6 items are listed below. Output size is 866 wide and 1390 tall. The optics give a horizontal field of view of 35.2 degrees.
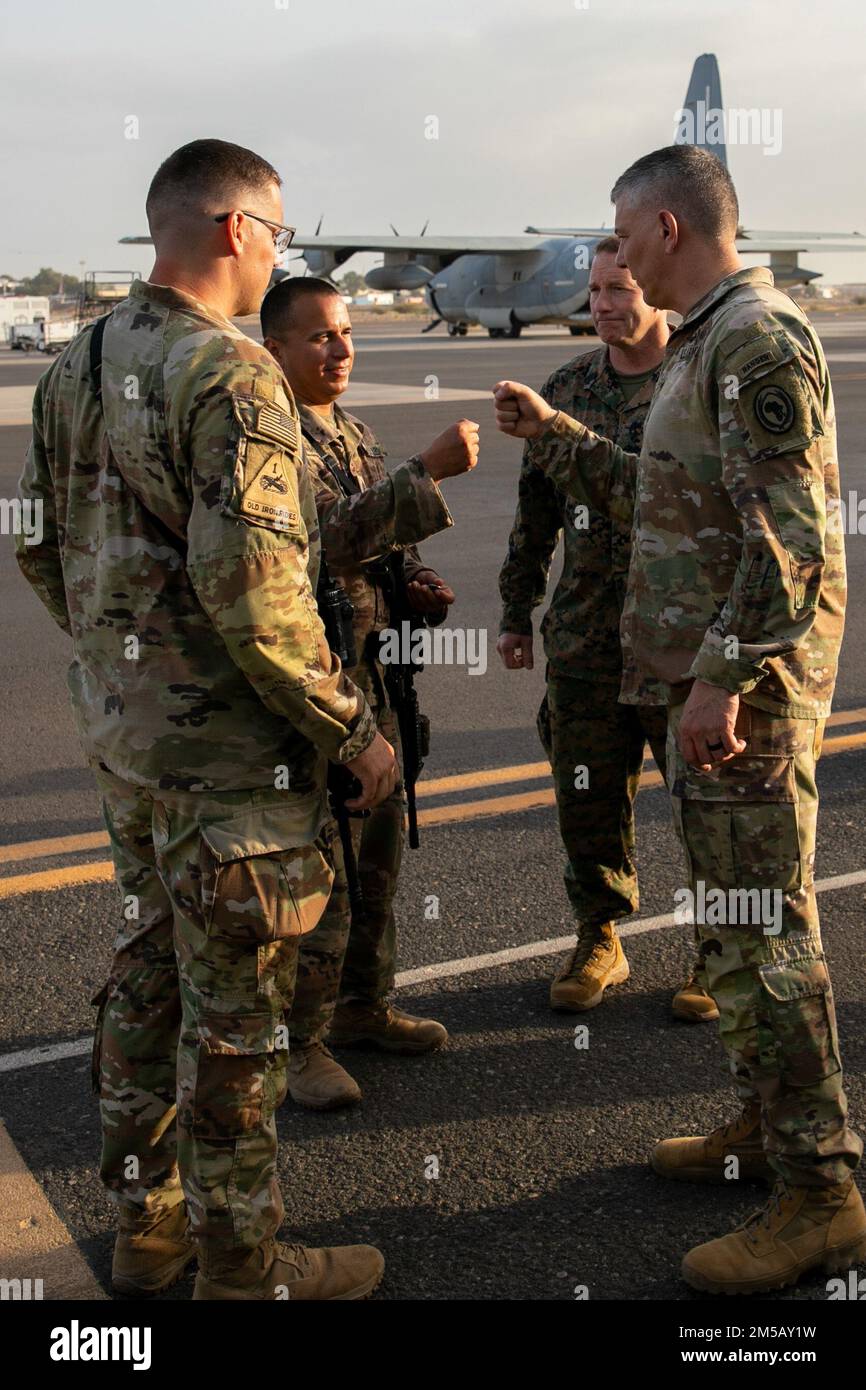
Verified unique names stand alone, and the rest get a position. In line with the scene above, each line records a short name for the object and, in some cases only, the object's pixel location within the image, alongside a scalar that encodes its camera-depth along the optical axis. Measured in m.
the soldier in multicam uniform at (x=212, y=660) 2.45
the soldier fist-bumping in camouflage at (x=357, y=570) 3.41
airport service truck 49.88
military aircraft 46.31
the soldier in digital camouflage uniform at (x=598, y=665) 4.02
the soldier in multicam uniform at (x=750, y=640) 2.71
